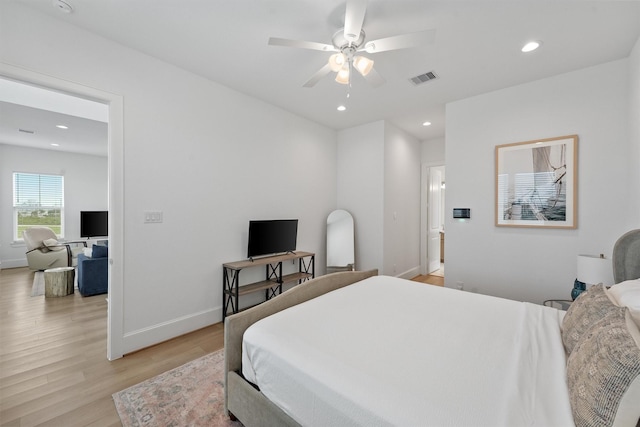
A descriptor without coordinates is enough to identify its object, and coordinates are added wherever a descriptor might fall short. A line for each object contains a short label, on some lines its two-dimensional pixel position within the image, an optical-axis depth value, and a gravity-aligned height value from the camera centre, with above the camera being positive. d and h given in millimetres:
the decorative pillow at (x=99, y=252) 4180 -646
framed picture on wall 2779 +346
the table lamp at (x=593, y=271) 2145 -475
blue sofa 4008 -972
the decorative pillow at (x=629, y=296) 1232 -434
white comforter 964 -693
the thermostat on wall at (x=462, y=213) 3396 +6
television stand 3152 -921
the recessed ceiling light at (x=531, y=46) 2314 +1499
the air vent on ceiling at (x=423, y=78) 2838 +1501
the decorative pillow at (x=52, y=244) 5461 -699
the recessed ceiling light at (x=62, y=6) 1879 +1493
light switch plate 2575 -53
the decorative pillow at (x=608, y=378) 808 -550
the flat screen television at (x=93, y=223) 6344 -285
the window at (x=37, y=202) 5961 +213
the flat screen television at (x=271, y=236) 3354 -327
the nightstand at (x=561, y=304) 2522 -949
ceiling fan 1697 +1207
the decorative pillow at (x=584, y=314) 1274 -517
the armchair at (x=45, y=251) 5355 -836
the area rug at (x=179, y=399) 1679 -1324
